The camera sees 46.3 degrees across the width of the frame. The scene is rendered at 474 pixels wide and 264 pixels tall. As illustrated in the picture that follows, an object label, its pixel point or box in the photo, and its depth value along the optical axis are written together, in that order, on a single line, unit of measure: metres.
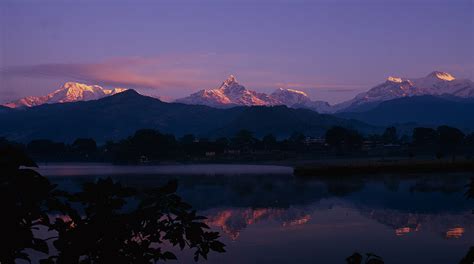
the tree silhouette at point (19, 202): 4.48
